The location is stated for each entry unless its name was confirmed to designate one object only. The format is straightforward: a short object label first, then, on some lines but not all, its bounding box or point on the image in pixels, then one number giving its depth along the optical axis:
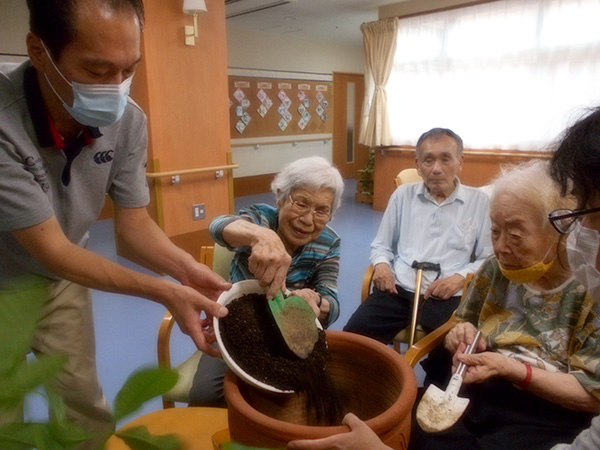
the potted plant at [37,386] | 0.29
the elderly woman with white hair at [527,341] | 1.07
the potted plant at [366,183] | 6.54
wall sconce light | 3.27
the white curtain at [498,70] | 4.23
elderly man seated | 1.94
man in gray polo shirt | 0.91
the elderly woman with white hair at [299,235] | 1.35
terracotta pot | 0.69
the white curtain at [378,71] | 5.41
